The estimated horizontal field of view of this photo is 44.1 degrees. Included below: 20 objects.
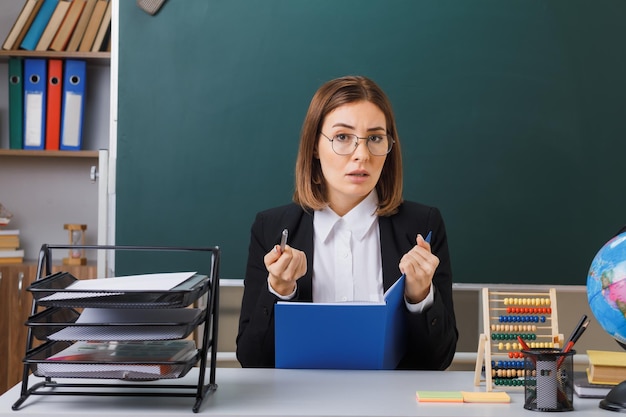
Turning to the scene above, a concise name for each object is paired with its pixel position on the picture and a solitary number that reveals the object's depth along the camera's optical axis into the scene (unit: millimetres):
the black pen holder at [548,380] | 1333
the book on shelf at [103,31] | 3566
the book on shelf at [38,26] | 3521
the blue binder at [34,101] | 3512
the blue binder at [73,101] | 3531
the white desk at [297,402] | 1291
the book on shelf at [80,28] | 3562
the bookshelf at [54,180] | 3785
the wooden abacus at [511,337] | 1519
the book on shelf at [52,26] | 3521
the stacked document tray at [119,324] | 1308
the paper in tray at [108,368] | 1312
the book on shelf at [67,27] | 3535
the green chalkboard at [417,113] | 3059
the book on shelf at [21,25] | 3508
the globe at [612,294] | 1317
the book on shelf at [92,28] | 3570
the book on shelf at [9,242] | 3493
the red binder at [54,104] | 3518
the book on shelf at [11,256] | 3463
